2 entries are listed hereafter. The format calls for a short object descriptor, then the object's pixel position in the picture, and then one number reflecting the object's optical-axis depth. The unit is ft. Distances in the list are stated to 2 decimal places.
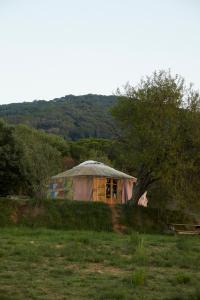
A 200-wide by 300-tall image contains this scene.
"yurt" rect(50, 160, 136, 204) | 108.06
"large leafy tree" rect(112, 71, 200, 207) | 87.35
